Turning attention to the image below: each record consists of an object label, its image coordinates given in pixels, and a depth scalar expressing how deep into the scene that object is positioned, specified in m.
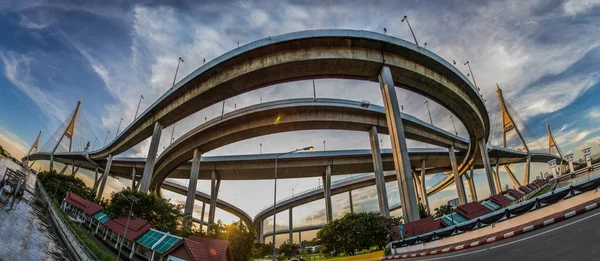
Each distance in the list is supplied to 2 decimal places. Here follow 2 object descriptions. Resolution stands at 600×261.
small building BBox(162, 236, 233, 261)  20.98
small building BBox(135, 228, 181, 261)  23.50
